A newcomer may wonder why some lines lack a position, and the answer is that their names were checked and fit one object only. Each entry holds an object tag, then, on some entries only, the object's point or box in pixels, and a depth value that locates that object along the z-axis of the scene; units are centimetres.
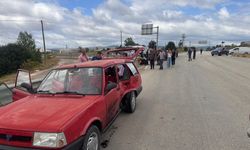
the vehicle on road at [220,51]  3246
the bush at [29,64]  2328
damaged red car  205
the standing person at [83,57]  679
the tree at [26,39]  4379
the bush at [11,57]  2570
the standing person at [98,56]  684
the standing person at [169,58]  1441
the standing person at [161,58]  1333
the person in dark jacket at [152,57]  1361
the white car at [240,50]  3659
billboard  2873
